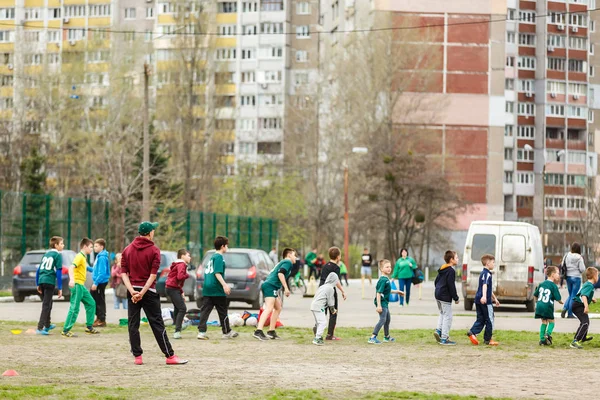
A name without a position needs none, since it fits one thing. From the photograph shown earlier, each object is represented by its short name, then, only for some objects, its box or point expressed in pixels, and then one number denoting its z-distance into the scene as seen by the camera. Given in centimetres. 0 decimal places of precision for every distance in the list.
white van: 3434
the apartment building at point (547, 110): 12769
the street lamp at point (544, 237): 7569
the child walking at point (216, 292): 2200
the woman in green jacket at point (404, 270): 3822
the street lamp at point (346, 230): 6875
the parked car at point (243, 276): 3312
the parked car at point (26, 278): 3741
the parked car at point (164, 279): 3672
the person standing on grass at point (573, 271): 3139
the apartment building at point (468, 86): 10050
